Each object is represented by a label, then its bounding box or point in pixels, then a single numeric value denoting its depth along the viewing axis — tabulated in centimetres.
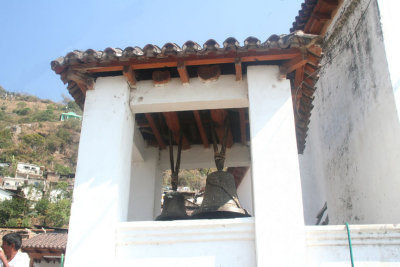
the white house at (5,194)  4380
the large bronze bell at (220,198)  444
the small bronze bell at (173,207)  474
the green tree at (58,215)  3638
